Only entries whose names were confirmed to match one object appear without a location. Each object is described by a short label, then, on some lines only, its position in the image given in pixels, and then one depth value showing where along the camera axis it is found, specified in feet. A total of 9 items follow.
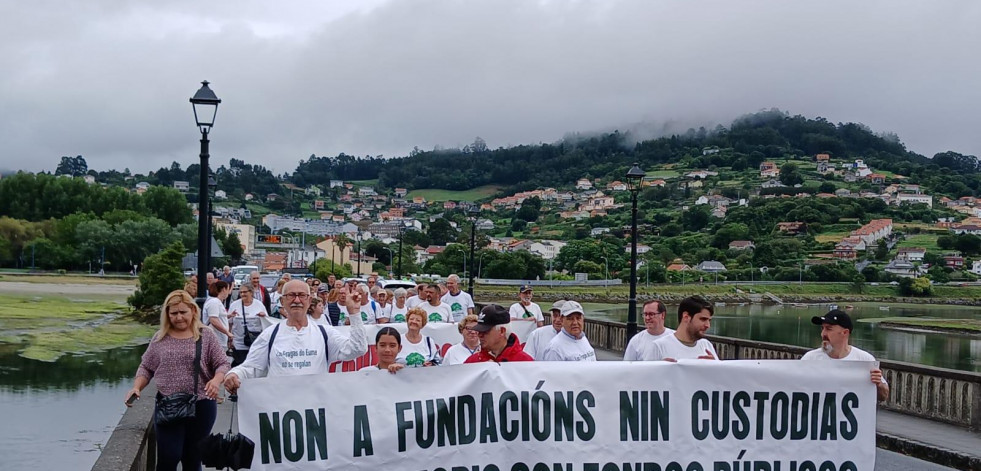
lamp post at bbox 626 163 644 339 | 63.31
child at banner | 21.98
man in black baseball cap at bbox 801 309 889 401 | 22.74
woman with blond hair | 21.30
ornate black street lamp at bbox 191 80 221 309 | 44.39
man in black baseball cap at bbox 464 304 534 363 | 20.93
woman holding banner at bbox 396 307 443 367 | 27.73
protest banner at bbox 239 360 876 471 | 20.16
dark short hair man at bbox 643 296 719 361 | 23.08
